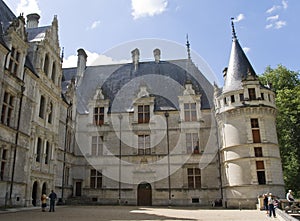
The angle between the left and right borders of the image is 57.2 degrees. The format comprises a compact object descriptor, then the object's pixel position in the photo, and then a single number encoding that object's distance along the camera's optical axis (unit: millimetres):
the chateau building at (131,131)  16016
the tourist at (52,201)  14414
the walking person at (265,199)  15059
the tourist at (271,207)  11725
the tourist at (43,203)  14275
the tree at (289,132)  22250
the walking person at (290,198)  13873
